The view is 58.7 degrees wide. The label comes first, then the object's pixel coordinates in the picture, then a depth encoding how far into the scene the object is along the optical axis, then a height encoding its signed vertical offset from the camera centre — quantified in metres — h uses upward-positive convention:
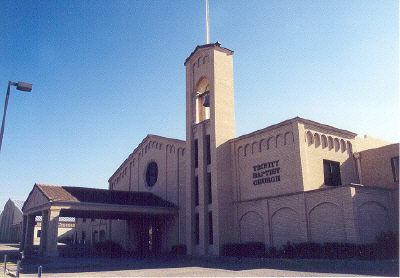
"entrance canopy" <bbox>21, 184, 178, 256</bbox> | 26.47 +1.65
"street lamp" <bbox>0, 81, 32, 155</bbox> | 14.13 +5.54
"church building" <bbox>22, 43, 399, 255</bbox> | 20.67 +2.77
